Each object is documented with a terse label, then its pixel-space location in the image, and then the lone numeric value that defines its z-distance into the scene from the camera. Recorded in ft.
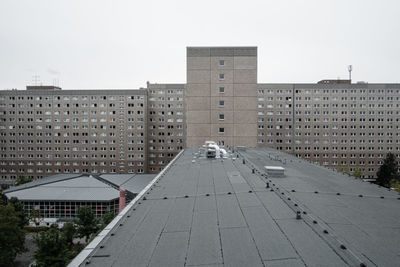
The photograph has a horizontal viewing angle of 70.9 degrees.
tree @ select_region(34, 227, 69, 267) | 73.51
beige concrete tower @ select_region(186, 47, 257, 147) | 139.13
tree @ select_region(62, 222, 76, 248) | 100.27
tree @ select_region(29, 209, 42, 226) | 131.54
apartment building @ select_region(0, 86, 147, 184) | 244.63
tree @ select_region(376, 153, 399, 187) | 212.23
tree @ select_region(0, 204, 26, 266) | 85.66
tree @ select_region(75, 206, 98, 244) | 101.91
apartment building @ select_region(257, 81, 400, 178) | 248.52
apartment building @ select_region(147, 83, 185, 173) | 256.32
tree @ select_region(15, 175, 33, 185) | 191.21
